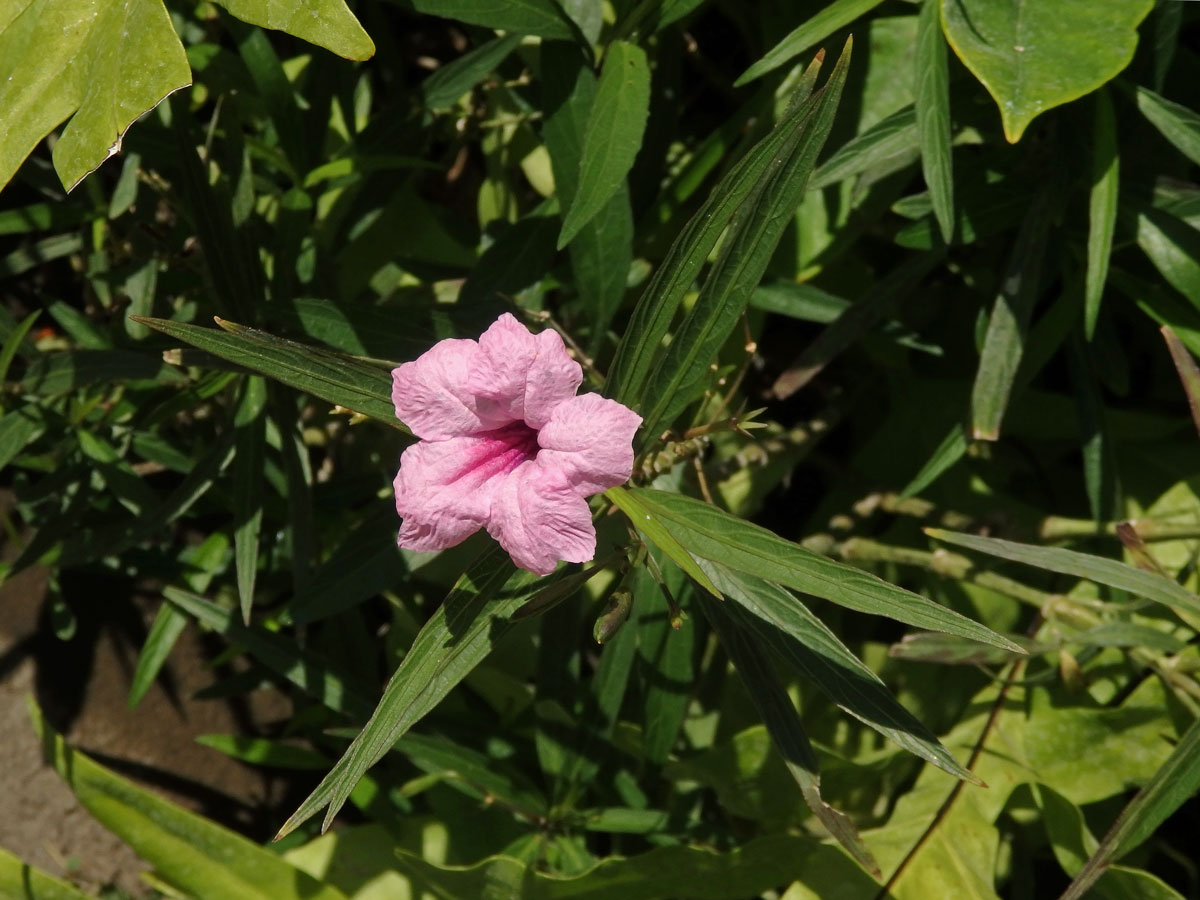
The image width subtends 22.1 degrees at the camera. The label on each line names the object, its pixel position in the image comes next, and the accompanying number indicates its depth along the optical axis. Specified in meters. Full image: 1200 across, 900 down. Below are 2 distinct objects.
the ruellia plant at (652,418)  0.62
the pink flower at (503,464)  0.57
